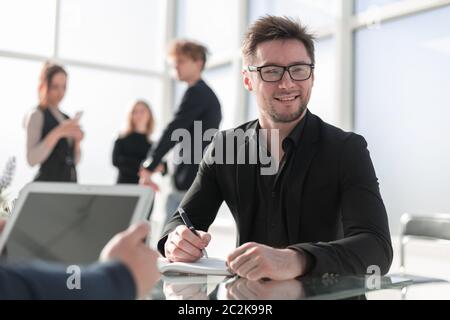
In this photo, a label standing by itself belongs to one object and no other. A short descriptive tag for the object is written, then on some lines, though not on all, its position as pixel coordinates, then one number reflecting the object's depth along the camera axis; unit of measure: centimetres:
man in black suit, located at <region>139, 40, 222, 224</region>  273
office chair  202
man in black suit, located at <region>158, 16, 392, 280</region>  101
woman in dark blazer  358
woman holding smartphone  256
